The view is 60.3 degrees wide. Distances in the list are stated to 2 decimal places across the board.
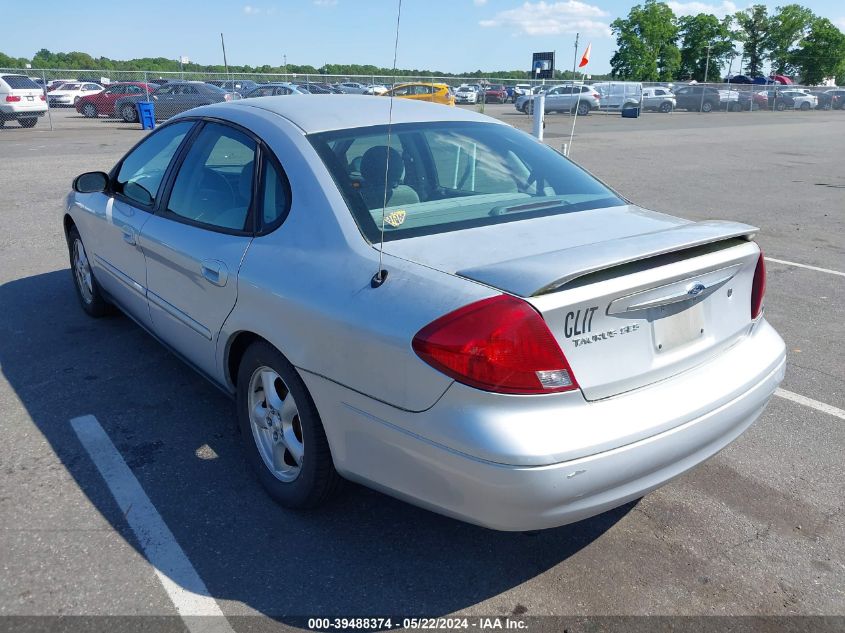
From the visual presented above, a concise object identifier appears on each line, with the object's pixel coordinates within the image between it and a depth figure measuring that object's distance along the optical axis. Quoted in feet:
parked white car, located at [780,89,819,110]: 161.65
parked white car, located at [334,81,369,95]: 101.11
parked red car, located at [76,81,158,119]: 96.48
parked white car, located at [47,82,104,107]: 118.73
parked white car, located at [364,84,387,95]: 89.85
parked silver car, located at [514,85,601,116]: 118.21
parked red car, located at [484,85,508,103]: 154.10
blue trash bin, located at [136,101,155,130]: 79.51
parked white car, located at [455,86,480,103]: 124.77
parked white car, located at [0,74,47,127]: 77.25
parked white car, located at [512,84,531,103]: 123.10
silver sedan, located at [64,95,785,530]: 7.27
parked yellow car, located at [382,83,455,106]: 83.05
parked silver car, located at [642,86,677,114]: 139.13
